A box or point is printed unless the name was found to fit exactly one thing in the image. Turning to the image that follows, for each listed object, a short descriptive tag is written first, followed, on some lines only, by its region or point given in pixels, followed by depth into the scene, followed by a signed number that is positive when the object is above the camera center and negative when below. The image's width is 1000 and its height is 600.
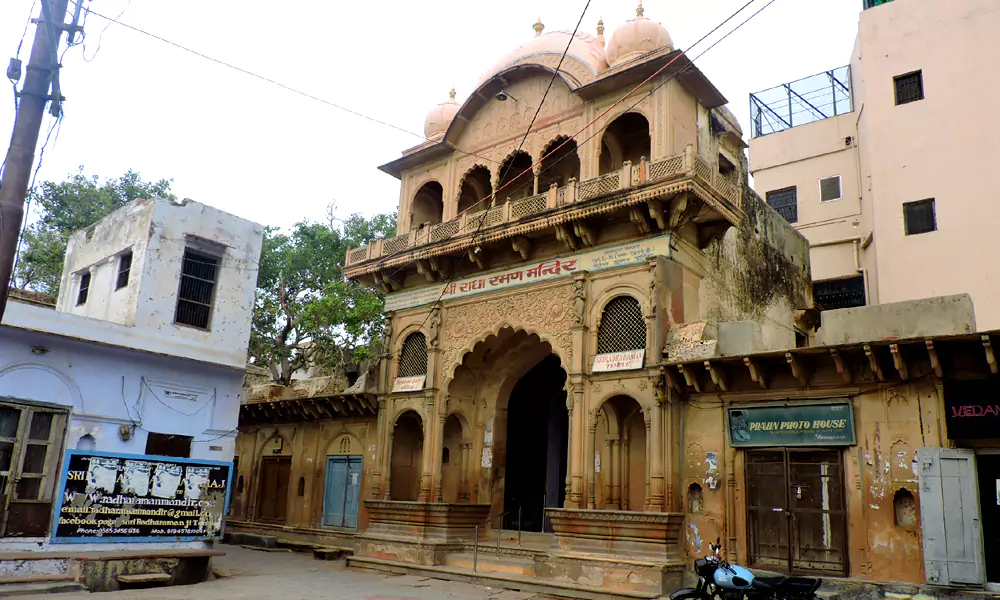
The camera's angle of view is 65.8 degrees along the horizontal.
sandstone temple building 12.41 +2.21
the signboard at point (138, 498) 12.28 -0.46
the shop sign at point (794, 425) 12.49 +1.24
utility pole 6.96 +3.14
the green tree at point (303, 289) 28.42 +7.37
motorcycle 9.33 -1.01
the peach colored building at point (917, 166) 20.41 +9.44
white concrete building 12.68 +1.55
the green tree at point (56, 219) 28.36 +9.24
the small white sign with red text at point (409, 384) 18.39 +2.33
